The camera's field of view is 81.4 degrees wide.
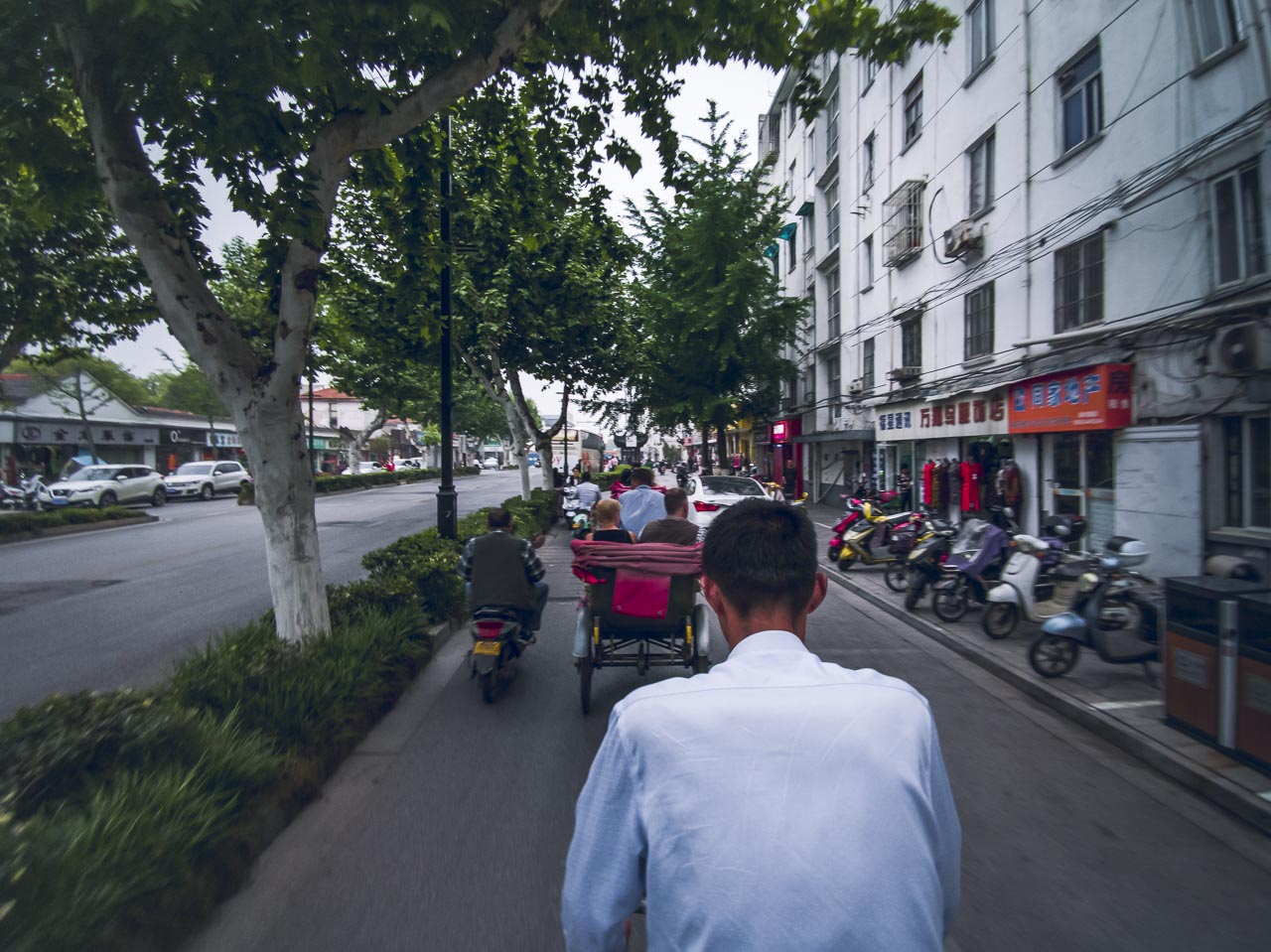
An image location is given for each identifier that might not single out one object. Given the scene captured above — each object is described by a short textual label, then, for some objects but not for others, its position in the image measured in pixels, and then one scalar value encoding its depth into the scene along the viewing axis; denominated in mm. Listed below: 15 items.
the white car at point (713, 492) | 15102
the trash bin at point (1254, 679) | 4062
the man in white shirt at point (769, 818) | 1112
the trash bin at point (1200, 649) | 4348
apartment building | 8320
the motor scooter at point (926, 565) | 9070
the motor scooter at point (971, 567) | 8102
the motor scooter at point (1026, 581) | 7375
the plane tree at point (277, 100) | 4461
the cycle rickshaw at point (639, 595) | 5395
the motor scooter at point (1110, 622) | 5879
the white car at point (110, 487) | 24172
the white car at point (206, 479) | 30469
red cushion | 5387
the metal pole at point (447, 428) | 9320
